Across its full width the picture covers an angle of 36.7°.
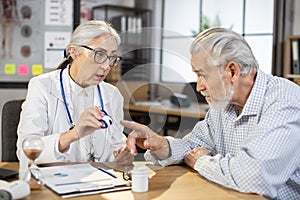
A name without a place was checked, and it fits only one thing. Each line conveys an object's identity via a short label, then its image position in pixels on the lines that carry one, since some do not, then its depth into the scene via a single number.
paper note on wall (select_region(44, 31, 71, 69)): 3.95
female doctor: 1.66
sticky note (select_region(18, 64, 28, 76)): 3.93
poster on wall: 3.89
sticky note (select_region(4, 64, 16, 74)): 3.90
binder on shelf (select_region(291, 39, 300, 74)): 4.34
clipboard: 1.38
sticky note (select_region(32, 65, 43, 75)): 3.97
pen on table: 1.58
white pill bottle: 1.42
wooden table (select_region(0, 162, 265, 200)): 1.36
